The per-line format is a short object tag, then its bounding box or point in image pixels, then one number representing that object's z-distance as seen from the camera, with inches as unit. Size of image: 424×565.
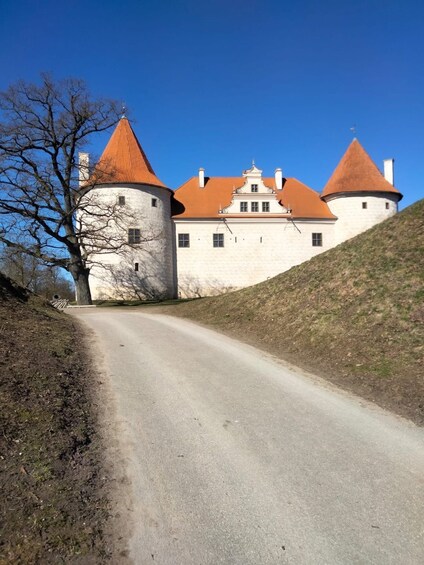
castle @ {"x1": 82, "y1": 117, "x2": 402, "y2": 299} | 1674.5
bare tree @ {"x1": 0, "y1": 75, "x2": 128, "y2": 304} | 1132.5
